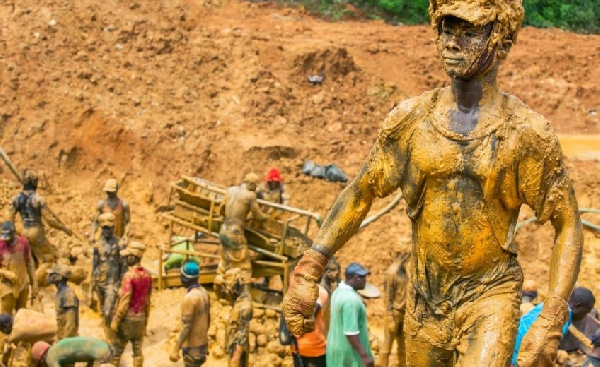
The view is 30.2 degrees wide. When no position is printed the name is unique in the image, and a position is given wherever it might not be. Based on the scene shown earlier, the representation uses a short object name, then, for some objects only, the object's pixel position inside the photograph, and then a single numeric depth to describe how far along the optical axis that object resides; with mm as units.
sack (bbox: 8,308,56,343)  11375
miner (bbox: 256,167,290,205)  16047
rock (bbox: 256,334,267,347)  14609
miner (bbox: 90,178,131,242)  15672
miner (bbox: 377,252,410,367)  12797
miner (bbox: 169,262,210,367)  11844
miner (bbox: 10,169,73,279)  15508
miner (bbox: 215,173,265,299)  14562
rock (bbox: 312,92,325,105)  22906
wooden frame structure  14898
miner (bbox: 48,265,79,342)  12573
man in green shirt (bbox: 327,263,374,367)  10039
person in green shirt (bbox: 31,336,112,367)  10602
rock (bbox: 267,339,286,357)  14508
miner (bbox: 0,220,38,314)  13523
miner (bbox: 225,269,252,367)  12188
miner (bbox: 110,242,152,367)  12648
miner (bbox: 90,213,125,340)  14094
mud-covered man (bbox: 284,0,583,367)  5789
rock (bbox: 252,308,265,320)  15070
